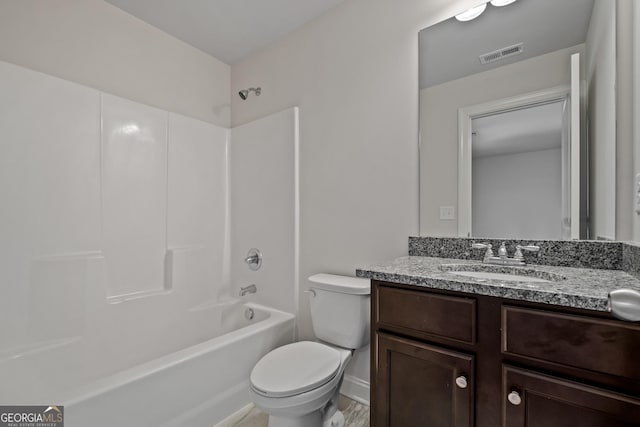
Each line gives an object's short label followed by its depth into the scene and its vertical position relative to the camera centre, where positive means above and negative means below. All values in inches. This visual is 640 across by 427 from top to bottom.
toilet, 48.9 -28.8
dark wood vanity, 27.9 -16.8
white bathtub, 45.3 -31.3
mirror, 45.9 +16.5
